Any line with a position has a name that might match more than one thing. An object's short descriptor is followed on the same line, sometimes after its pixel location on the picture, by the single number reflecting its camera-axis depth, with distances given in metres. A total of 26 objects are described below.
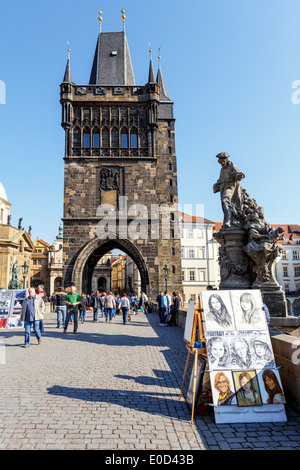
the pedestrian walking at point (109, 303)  14.87
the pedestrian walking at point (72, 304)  10.28
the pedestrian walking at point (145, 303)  22.08
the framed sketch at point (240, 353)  3.77
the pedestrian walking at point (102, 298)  16.26
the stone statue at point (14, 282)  29.36
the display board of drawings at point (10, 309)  10.52
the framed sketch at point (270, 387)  3.62
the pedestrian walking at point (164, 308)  13.13
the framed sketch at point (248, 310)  3.97
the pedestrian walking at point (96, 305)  15.34
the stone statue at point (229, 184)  8.00
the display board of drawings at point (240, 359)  3.59
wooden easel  4.00
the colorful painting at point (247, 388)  3.62
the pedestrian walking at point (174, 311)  13.29
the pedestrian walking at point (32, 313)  8.20
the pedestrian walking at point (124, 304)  13.37
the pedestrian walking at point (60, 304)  12.29
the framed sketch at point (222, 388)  3.59
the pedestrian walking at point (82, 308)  13.93
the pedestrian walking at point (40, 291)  10.29
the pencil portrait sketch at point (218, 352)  3.75
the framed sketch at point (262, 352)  3.79
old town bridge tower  25.92
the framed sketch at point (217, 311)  3.93
